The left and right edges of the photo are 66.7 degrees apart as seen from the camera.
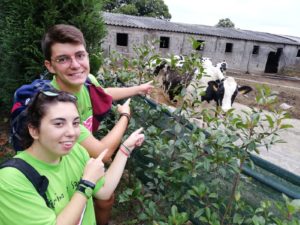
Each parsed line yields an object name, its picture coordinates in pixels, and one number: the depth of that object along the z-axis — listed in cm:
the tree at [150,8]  3099
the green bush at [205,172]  122
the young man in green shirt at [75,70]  138
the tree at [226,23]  4306
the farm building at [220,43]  1606
